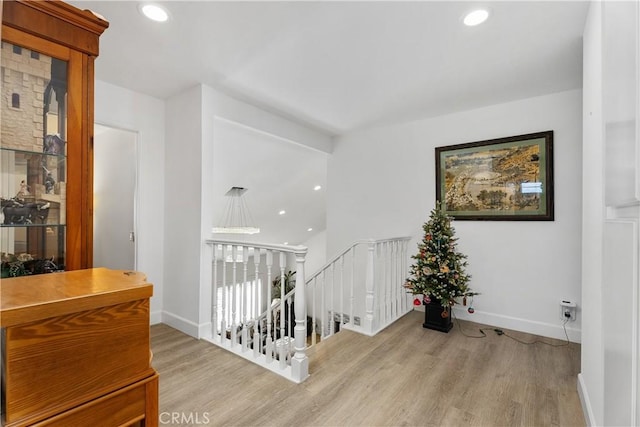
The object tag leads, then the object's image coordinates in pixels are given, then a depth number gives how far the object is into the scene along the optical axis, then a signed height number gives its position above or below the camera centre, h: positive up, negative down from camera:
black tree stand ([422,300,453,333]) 3.00 -1.09
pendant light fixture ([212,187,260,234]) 4.99 -0.04
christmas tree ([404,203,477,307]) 2.96 -0.55
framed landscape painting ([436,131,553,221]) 2.97 +0.39
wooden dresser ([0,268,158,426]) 0.63 -0.34
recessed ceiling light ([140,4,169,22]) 1.79 +1.26
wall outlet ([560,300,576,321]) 2.79 -0.92
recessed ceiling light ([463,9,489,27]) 1.81 +1.25
